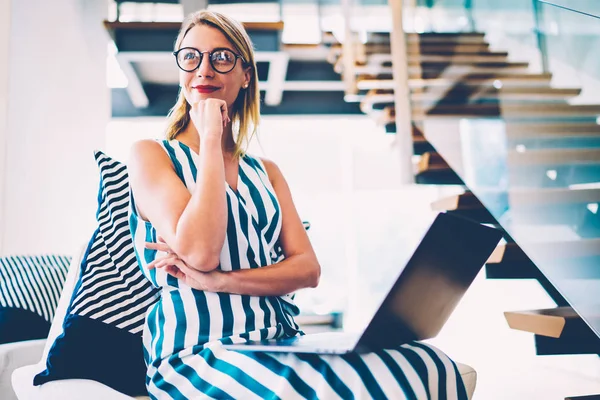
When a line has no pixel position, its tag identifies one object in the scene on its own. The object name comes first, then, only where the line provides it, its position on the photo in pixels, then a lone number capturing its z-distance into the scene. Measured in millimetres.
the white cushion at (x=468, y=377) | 1139
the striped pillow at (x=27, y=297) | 2109
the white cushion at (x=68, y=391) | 1150
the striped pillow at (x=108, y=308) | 1283
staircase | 2193
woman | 944
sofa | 1154
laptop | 868
